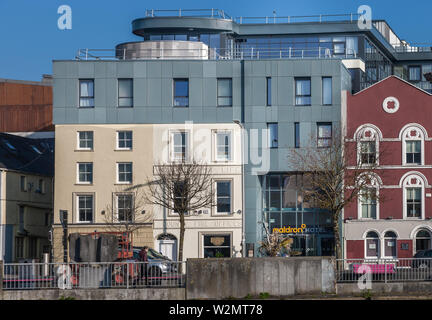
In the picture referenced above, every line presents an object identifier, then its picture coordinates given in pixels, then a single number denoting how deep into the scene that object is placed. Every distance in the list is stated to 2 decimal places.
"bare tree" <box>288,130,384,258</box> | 68.12
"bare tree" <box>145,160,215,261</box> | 70.62
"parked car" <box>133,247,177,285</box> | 44.38
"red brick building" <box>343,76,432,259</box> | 72.00
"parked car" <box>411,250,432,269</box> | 45.56
